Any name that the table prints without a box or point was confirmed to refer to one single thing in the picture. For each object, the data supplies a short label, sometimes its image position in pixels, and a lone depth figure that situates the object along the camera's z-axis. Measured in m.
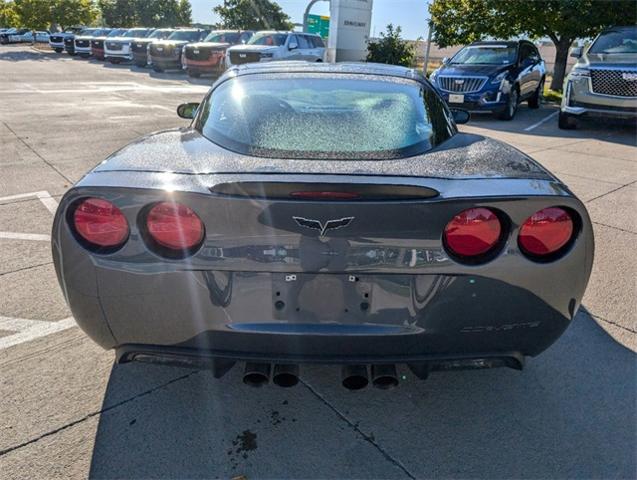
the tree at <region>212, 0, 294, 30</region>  40.91
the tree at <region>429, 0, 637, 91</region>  13.39
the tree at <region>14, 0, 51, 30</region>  36.06
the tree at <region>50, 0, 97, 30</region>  37.16
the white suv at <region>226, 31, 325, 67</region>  16.88
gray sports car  1.78
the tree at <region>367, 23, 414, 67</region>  22.48
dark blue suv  11.33
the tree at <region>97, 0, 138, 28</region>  48.94
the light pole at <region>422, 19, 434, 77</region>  17.95
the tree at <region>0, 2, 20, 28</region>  39.85
